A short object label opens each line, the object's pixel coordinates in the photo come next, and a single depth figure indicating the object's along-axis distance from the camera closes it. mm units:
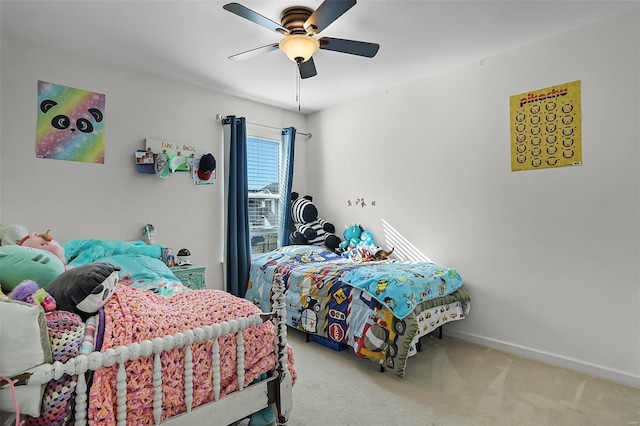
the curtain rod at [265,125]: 3652
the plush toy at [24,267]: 1453
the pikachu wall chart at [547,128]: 2510
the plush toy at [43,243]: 1899
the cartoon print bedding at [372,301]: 2395
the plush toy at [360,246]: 3459
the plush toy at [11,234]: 1961
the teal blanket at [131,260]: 2221
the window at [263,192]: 4047
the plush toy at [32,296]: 1223
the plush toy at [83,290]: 1287
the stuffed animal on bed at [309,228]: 3949
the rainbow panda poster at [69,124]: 2602
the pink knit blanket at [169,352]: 1188
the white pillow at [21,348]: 982
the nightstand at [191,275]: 2957
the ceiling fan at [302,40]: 2062
